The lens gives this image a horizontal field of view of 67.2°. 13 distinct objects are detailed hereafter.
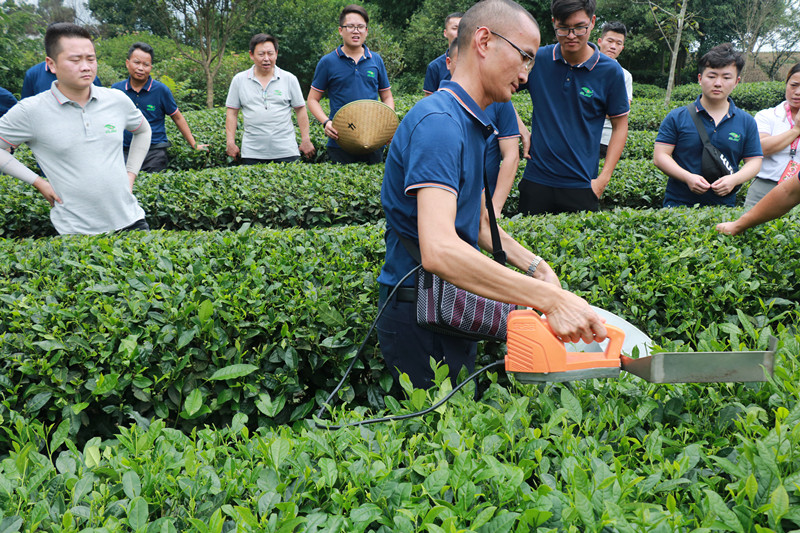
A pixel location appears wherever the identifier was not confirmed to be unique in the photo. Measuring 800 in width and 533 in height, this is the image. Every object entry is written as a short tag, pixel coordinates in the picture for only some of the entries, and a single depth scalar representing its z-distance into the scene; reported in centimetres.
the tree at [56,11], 5419
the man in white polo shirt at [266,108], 668
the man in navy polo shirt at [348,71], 643
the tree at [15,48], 1502
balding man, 180
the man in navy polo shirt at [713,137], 467
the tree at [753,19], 3047
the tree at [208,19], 1691
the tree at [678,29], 1428
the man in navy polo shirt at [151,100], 694
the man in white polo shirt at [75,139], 383
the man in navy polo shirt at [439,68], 565
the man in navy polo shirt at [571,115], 429
